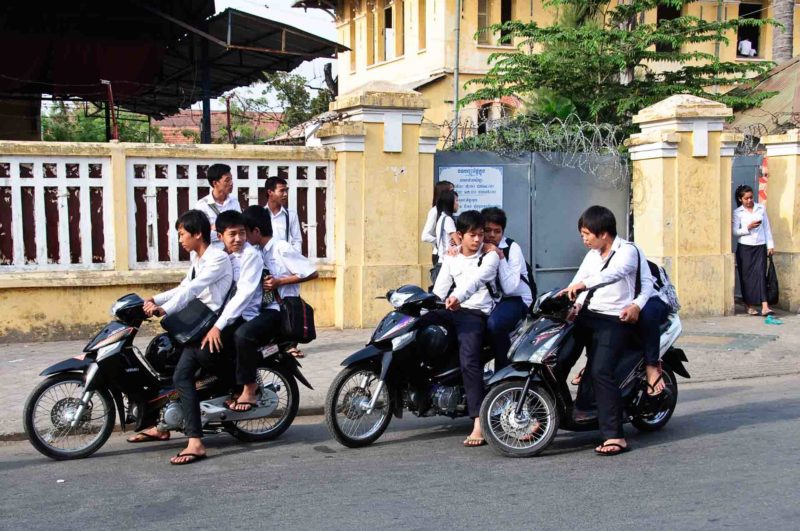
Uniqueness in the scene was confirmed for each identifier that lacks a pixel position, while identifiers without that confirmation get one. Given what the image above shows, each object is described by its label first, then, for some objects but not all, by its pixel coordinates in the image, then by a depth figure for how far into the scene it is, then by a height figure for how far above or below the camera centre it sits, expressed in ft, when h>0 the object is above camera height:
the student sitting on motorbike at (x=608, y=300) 19.17 -2.12
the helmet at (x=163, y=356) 19.70 -3.29
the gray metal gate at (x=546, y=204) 37.70 -0.12
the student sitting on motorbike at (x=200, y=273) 19.43 -1.50
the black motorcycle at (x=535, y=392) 19.12 -4.03
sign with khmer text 36.94 +0.68
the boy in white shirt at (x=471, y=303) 19.86 -2.23
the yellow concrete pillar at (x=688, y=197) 37.37 +0.13
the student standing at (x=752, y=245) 38.40 -1.91
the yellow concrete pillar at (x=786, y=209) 40.24 -0.42
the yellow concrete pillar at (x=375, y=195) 34.09 +0.29
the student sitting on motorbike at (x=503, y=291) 20.38 -2.03
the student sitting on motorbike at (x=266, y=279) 19.80 -1.88
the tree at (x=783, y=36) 71.31 +12.77
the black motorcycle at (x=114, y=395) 18.76 -4.01
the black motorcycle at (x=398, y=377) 19.62 -3.83
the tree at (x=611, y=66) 46.68 +7.08
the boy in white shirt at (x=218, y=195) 26.35 +0.25
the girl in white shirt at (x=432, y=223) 32.09 -0.74
